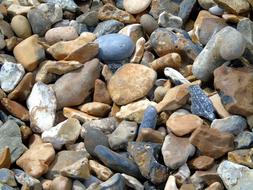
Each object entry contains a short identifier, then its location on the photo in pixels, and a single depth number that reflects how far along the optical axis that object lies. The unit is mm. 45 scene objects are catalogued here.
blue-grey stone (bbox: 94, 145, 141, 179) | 920
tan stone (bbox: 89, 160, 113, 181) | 920
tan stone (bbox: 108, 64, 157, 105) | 989
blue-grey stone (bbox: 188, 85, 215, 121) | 954
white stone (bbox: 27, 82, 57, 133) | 984
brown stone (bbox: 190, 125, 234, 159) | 922
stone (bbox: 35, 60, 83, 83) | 1014
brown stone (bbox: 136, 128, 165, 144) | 936
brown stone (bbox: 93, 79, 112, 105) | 1003
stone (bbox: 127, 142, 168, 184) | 909
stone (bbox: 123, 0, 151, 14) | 1088
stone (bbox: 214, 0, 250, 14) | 1033
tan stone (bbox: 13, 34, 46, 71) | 1033
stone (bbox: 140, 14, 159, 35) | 1064
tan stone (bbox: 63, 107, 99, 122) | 986
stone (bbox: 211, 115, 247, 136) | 935
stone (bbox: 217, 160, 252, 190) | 888
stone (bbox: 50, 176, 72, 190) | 907
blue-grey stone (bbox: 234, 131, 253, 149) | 924
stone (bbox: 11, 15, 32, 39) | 1077
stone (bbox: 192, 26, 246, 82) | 950
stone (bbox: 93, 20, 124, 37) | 1074
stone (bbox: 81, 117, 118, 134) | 969
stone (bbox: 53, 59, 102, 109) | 1004
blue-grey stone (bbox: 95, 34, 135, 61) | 1028
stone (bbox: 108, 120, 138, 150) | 948
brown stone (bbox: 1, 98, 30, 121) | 994
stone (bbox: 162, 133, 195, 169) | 916
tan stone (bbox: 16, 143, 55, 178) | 928
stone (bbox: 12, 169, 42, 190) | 904
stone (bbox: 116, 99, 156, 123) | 967
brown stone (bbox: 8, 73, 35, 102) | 1007
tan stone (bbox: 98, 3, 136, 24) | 1089
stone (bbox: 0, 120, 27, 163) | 950
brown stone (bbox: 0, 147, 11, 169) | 925
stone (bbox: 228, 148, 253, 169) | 907
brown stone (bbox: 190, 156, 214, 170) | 914
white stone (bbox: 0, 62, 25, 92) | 1010
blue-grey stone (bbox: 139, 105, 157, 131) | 948
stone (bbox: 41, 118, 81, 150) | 960
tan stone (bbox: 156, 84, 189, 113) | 959
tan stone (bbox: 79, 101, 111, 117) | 991
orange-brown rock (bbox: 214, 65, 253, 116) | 939
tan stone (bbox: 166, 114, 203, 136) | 936
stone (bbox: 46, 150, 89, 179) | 934
